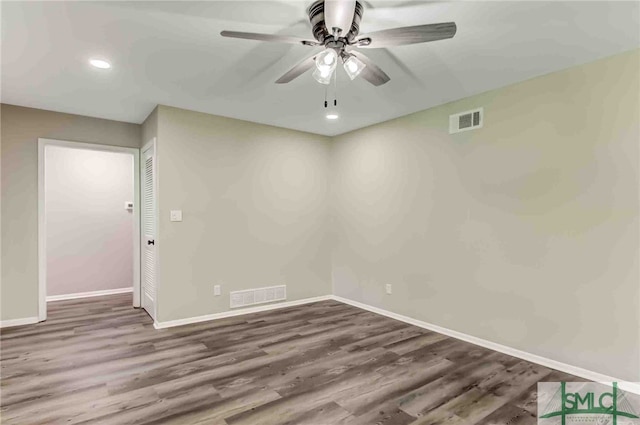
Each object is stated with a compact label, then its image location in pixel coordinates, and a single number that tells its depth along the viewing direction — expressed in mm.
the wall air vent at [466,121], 3432
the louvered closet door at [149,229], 4082
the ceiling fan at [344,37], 1700
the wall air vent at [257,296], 4395
